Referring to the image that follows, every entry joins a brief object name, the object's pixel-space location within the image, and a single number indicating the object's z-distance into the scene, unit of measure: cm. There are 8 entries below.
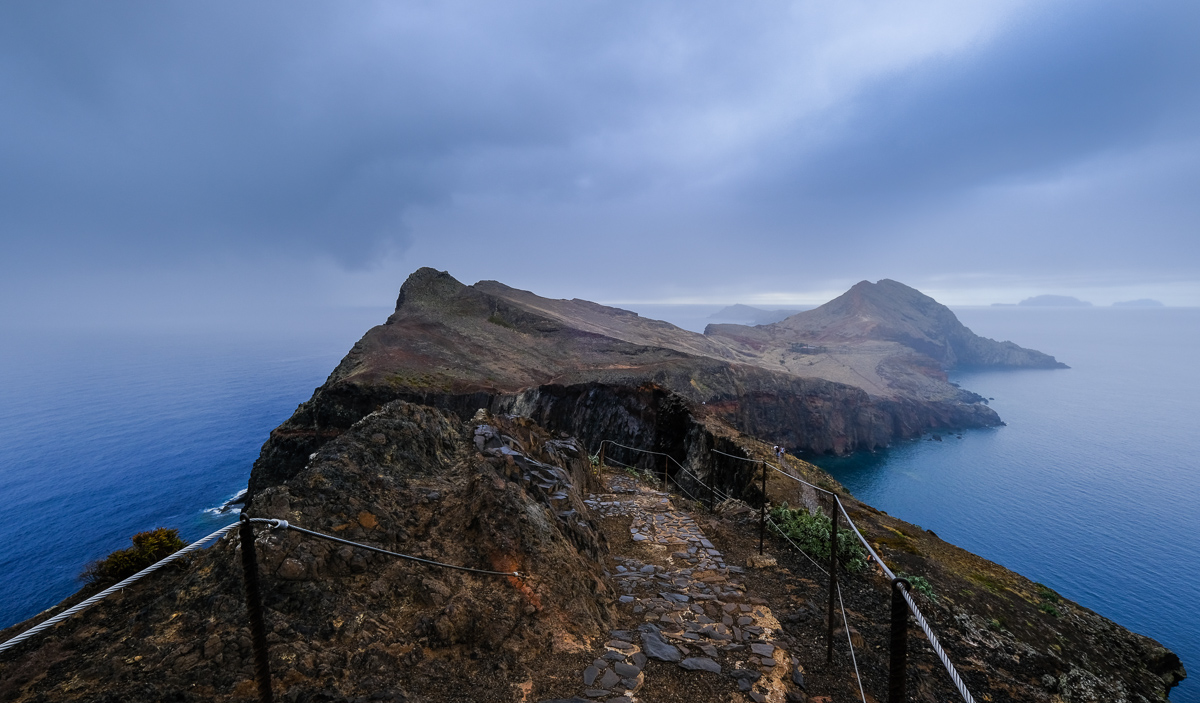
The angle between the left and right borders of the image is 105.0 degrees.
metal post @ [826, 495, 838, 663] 554
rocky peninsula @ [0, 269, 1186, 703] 424
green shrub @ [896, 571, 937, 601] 790
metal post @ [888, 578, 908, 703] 329
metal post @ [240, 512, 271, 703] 327
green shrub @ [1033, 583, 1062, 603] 918
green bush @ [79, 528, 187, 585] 716
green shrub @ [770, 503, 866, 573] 893
